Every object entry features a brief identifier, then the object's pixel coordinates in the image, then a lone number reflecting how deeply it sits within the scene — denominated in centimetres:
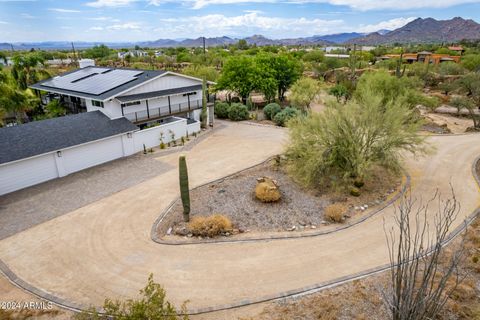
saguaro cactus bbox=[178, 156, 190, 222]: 1598
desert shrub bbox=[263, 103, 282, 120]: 3844
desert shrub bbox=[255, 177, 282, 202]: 1814
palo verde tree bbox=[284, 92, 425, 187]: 1827
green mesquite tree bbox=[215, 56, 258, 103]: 4097
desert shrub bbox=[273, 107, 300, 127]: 3588
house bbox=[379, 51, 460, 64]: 8900
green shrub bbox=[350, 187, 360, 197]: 1900
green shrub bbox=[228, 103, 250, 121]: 3809
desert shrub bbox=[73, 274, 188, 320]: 844
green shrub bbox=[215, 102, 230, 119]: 3911
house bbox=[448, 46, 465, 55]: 10472
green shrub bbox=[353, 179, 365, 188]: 1972
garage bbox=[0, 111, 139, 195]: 1986
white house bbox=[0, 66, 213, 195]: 2061
